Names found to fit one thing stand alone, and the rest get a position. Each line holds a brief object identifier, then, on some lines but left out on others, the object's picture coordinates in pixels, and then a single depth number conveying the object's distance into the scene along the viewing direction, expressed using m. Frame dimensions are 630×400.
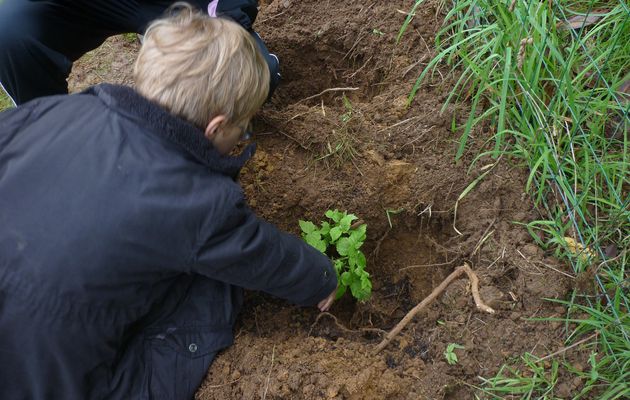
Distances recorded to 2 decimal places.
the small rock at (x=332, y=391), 1.70
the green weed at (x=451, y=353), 1.79
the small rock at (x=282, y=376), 1.76
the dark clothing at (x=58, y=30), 2.12
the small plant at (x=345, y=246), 2.00
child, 1.47
